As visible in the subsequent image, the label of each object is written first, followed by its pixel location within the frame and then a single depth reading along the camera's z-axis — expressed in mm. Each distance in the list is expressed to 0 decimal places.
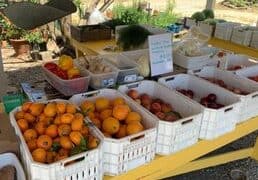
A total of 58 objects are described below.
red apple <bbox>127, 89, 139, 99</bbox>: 1363
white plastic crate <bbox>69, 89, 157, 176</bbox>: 1007
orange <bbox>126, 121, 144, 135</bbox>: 1074
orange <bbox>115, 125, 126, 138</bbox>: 1108
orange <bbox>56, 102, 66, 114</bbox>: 1077
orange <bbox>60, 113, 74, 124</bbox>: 1029
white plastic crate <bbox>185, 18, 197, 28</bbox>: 3241
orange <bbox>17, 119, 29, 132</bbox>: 1035
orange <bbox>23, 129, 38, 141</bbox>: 993
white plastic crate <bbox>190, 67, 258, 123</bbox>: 1449
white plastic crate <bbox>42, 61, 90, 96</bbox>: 1402
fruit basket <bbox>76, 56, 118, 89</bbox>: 1488
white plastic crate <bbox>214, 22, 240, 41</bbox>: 2916
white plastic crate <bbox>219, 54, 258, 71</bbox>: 2031
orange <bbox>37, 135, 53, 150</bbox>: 965
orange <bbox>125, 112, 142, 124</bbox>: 1143
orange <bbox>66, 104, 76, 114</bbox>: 1076
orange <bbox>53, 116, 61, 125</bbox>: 1045
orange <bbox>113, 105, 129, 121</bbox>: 1161
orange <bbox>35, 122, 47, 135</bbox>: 1024
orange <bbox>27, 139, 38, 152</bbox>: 960
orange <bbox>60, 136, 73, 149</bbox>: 960
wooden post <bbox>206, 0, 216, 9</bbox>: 3839
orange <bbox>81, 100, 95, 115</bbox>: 1209
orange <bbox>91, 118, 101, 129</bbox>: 1151
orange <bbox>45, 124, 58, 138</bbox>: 1013
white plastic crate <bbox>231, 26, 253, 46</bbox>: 2791
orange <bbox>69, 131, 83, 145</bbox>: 963
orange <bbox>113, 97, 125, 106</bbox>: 1239
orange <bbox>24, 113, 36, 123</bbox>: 1075
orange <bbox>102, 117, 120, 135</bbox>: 1118
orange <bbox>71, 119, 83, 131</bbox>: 1000
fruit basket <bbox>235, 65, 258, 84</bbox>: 1735
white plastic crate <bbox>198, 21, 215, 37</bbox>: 3055
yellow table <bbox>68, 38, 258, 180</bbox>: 1146
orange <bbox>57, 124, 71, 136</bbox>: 998
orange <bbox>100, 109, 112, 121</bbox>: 1191
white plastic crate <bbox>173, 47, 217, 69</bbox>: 1817
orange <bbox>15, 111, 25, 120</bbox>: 1086
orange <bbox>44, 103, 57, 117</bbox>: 1083
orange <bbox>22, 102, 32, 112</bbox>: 1111
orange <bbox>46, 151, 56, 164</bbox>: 931
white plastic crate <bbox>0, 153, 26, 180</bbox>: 1010
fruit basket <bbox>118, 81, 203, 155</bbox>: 1136
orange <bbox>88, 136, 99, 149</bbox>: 950
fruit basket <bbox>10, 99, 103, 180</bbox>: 877
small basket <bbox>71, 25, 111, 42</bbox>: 2594
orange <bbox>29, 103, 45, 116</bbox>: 1097
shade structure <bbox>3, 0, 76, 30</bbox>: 792
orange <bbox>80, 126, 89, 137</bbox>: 1003
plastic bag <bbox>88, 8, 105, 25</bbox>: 3957
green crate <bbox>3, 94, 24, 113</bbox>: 1326
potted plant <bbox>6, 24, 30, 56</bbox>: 4652
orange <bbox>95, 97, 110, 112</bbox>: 1251
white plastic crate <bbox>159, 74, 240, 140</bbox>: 1258
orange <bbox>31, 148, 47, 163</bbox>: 917
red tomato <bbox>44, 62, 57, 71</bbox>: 1515
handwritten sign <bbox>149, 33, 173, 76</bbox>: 1584
